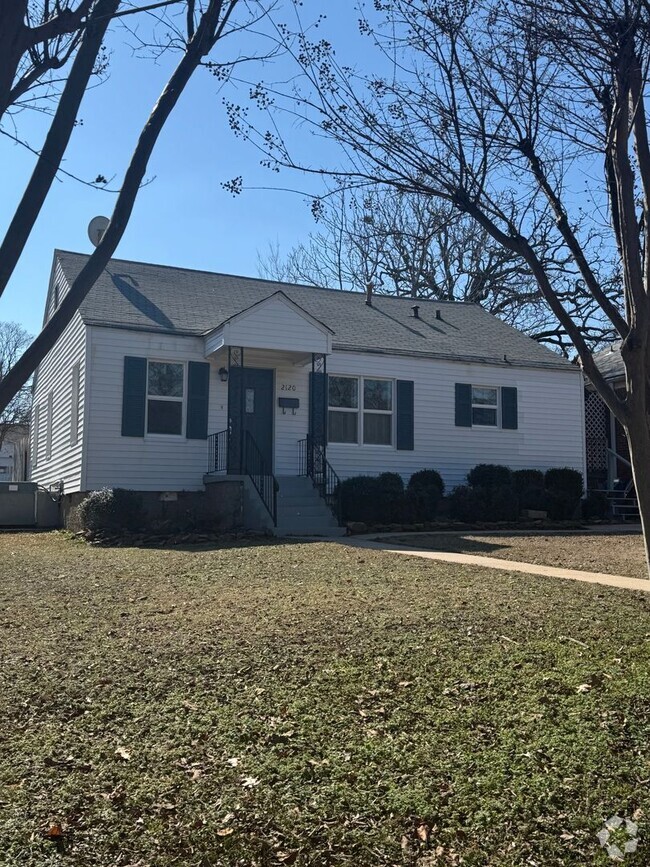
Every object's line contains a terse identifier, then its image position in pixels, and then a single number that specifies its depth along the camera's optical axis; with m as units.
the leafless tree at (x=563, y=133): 5.82
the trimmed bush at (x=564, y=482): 16.89
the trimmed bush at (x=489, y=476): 16.70
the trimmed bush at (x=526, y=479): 16.61
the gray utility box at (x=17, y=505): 16.72
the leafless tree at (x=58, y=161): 3.32
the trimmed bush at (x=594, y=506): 17.41
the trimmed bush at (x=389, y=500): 14.65
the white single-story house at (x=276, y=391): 14.59
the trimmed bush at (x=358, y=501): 14.47
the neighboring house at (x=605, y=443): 20.92
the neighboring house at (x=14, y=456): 30.22
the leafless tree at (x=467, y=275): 29.05
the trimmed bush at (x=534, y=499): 16.48
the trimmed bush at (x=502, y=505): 15.84
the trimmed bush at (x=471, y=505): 15.75
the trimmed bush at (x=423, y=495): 15.01
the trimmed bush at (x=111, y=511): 12.89
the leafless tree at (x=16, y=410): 39.56
